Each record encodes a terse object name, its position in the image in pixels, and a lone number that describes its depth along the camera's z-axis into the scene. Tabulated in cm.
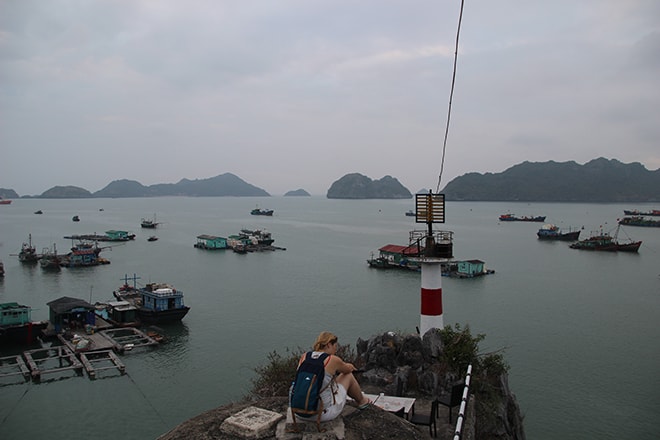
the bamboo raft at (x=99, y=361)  2195
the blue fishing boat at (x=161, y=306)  2953
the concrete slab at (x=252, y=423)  508
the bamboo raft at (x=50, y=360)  2167
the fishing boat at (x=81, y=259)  5403
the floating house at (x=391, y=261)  5158
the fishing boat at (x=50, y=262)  5224
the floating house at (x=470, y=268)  4672
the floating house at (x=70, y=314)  2708
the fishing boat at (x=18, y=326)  2570
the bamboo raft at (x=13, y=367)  2145
